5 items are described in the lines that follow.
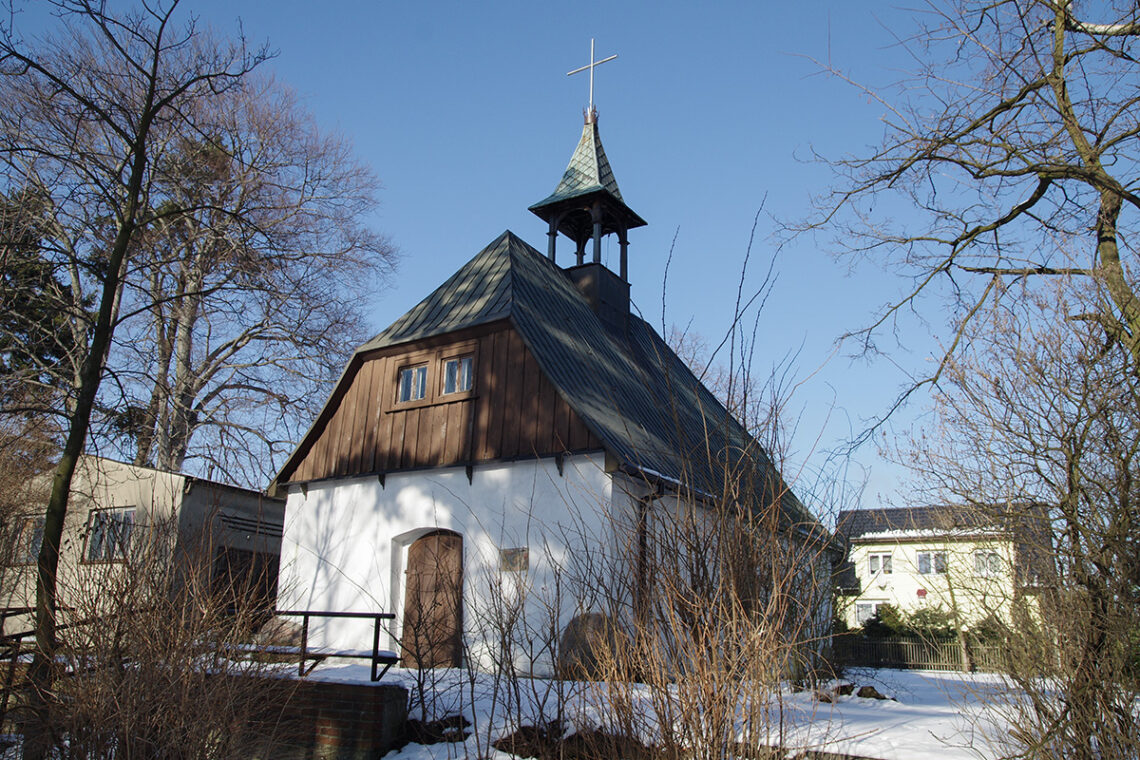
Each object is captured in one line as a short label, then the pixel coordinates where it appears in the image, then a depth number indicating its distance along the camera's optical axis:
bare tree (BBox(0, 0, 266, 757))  6.98
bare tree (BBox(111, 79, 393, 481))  18.42
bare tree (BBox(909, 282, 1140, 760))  5.11
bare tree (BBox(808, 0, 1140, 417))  7.75
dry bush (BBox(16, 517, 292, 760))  5.71
